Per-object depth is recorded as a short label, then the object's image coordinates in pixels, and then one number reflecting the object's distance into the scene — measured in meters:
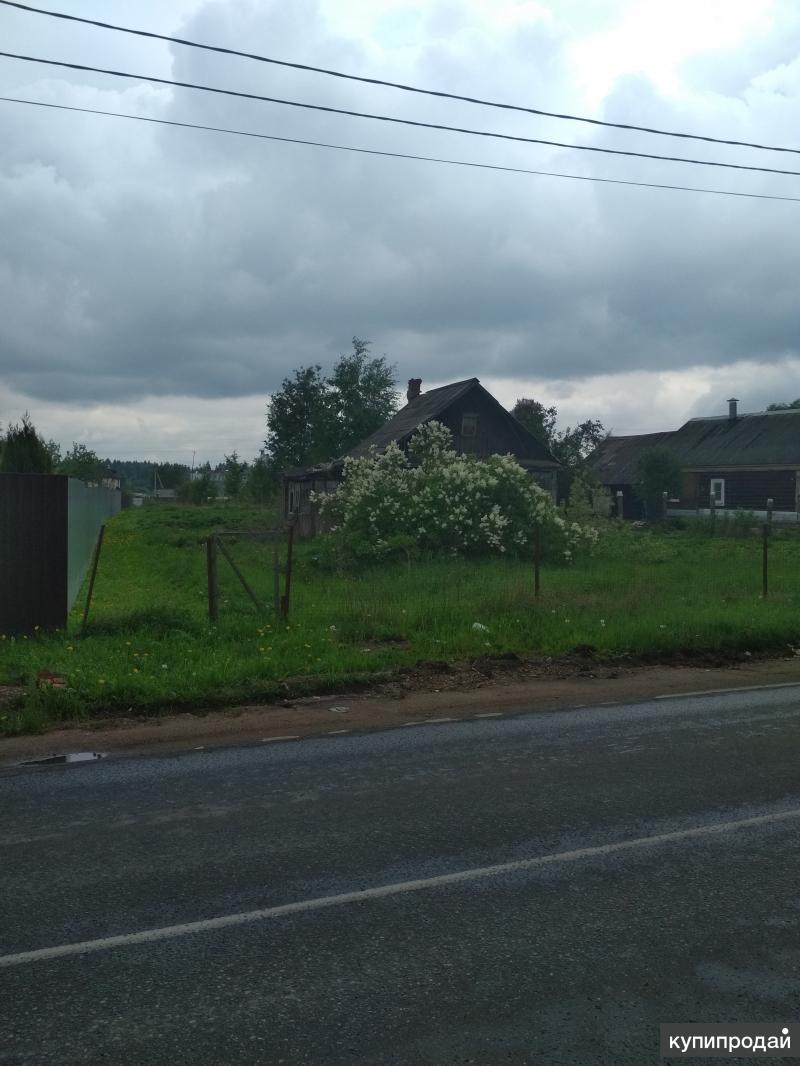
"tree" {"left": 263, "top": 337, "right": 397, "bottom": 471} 73.19
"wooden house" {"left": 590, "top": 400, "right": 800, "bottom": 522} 51.94
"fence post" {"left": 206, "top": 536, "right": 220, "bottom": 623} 13.07
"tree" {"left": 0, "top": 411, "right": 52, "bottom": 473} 22.09
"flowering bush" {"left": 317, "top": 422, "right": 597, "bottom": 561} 23.16
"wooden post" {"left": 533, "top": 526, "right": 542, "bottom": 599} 15.39
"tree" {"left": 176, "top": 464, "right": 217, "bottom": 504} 75.81
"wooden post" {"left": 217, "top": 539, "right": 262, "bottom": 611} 13.10
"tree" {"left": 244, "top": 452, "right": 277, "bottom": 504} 69.62
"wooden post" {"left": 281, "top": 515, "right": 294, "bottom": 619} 13.48
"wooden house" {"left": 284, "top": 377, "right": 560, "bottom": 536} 41.75
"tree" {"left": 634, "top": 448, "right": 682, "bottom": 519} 52.75
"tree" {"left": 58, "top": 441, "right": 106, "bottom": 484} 61.94
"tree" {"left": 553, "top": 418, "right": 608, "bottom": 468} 65.36
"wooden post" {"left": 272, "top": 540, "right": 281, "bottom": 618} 13.43
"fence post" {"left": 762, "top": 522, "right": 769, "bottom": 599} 16.57
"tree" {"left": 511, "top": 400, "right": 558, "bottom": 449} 68.69
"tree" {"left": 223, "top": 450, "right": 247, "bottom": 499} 83.88
